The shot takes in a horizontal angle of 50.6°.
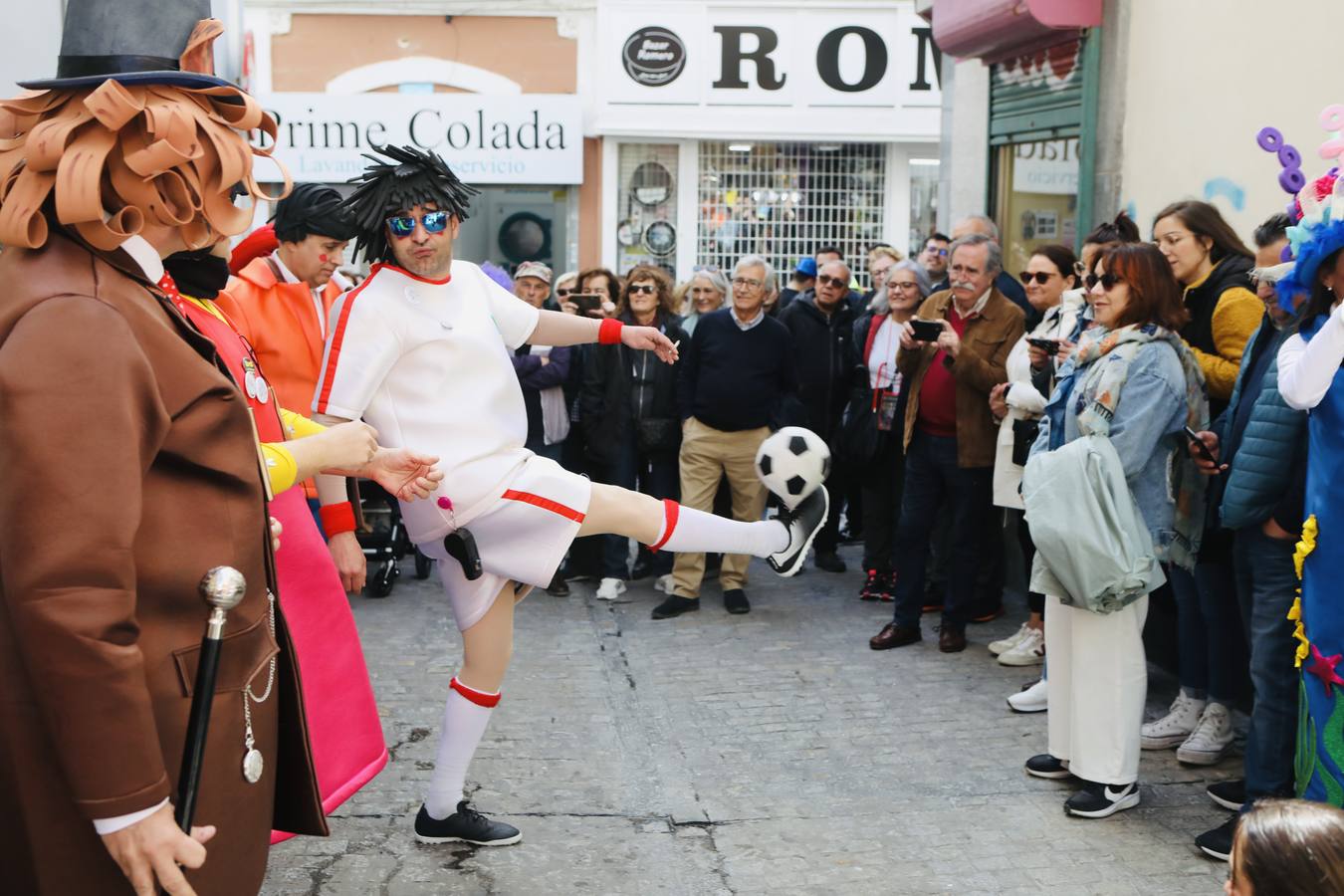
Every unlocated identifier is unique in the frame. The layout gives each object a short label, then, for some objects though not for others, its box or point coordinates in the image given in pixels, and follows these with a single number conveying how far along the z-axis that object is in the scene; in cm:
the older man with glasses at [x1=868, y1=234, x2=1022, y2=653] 658
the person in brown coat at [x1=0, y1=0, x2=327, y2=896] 197
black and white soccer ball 467
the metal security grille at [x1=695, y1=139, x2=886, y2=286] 1869
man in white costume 395
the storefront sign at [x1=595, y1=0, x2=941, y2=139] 1825
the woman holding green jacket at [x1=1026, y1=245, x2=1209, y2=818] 467
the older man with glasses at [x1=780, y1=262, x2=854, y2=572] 864
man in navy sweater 783
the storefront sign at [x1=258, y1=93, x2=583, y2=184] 1839
